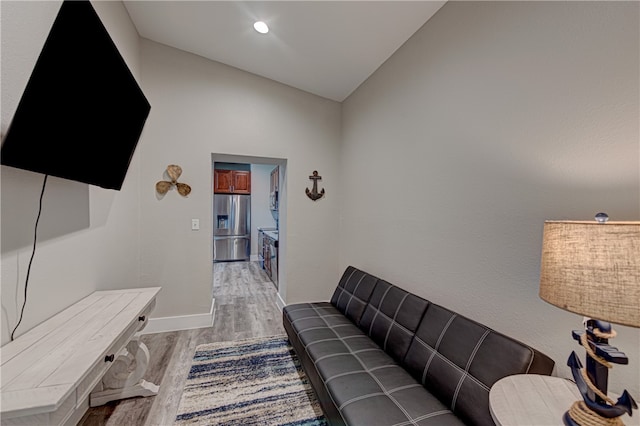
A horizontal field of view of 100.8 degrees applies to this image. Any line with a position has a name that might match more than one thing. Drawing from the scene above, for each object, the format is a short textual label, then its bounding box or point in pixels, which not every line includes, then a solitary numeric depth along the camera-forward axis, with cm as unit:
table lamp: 70
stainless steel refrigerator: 670
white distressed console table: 90
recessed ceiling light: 235
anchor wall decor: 357
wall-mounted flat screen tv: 110
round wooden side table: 89
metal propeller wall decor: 300
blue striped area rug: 177
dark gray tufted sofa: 124
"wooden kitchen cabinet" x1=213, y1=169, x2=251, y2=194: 664
